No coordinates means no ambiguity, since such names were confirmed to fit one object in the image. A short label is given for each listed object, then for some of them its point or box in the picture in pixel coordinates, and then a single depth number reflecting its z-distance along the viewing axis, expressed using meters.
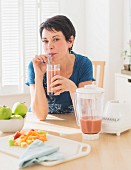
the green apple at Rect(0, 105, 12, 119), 2.09
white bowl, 2.07
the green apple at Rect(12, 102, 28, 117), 2.15
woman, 2.48
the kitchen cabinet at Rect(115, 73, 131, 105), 4.11
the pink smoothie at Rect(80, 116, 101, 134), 1.95
